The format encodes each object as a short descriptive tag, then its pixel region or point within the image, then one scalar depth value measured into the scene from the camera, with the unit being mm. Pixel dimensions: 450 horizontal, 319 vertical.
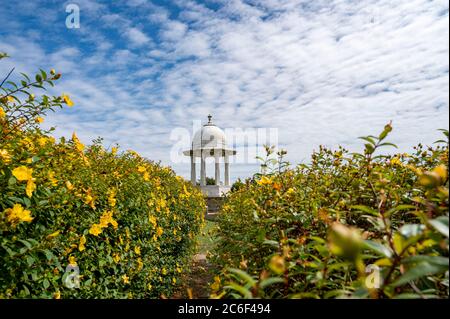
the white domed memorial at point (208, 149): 19547
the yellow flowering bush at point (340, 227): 756
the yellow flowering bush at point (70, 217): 1655
